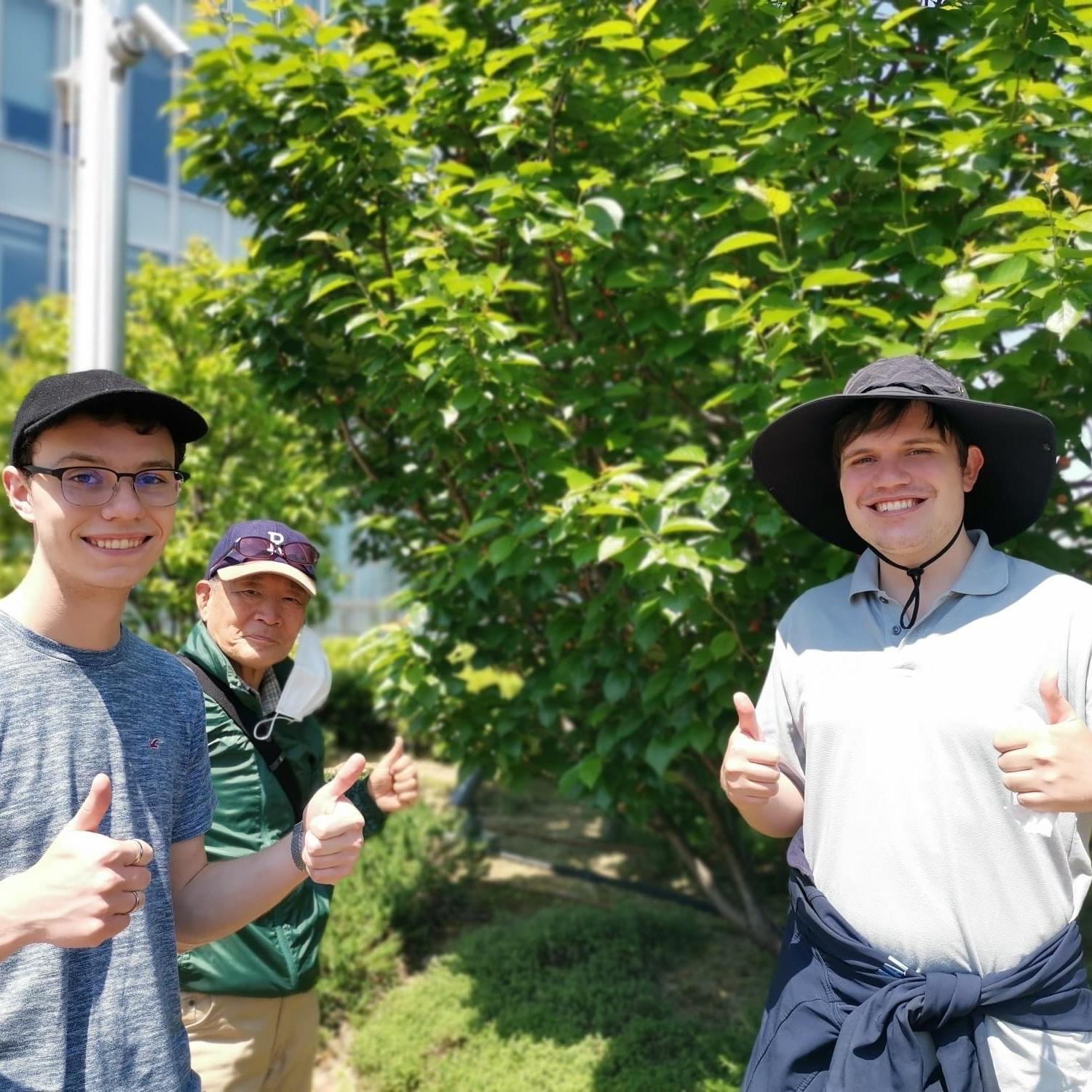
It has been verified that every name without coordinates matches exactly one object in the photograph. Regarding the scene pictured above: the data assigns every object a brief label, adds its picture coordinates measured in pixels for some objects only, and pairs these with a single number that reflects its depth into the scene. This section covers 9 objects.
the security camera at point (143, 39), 4.26
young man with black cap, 1.36
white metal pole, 4.34
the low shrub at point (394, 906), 4.34
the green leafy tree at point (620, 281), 2.77
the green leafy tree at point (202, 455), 6.32
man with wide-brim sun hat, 1.63
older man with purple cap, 2.42
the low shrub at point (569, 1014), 3.57
